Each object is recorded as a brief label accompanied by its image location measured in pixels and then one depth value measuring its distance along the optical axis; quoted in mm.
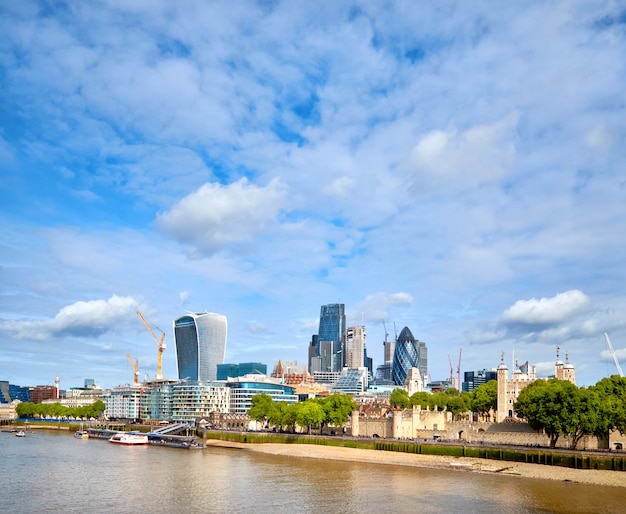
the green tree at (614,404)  96125
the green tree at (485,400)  156875
